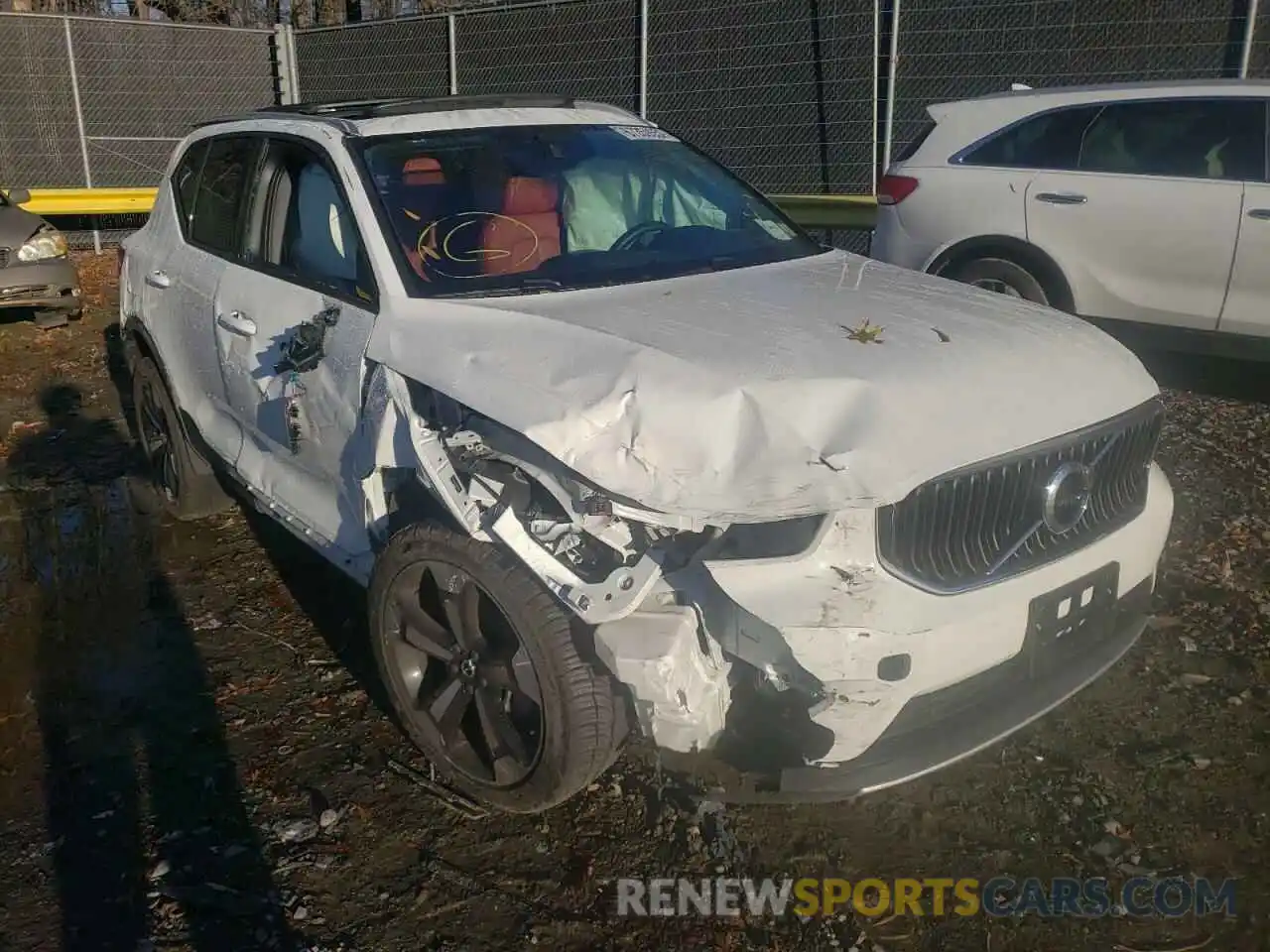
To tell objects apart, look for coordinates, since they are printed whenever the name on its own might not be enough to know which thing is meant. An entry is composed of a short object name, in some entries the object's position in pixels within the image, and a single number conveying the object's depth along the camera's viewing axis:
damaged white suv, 2.59
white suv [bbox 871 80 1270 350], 6.05
